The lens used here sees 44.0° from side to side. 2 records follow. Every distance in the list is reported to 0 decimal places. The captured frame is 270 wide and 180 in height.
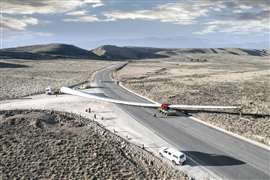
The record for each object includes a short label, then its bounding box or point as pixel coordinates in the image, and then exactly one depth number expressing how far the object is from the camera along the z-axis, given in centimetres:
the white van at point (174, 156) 3341
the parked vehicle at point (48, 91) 7532
